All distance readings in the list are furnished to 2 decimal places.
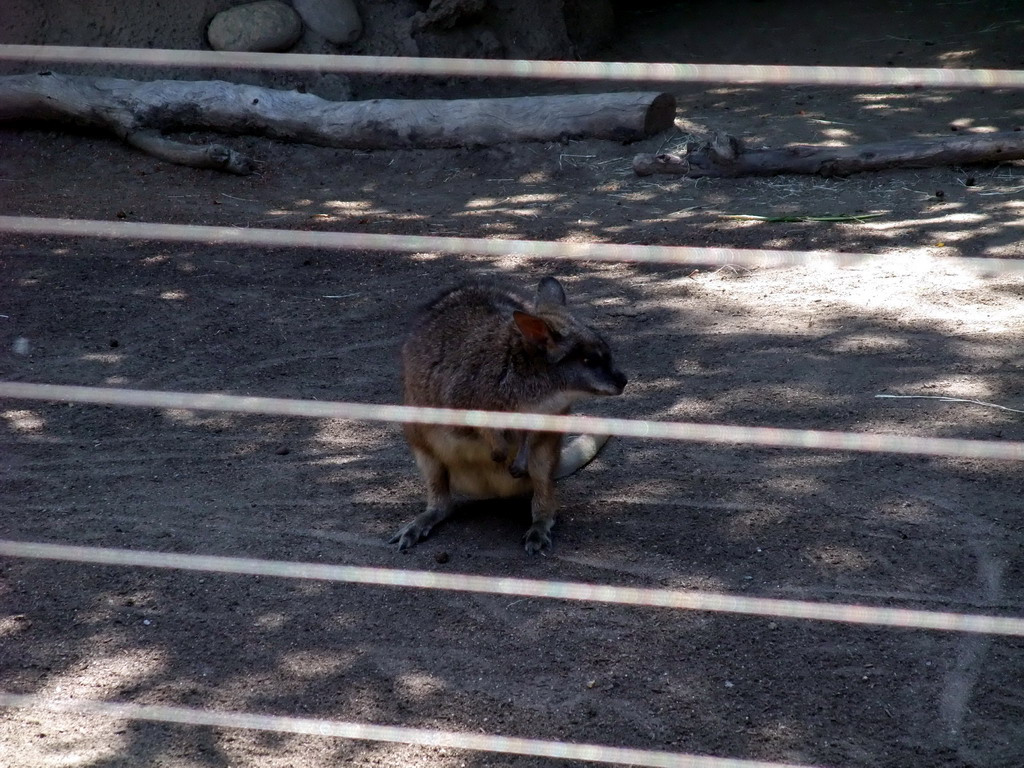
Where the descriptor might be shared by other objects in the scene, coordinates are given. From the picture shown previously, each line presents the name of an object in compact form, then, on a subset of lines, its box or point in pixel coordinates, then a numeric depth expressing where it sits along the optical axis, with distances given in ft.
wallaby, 26.99
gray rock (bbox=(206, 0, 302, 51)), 71.15
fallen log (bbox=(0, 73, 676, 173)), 61.77
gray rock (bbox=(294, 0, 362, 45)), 73.83
